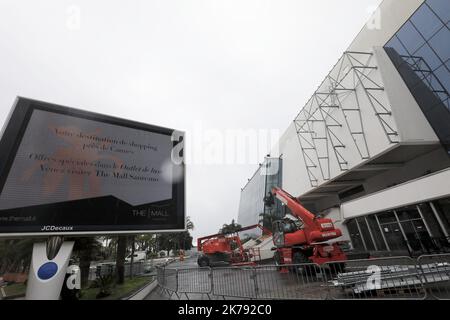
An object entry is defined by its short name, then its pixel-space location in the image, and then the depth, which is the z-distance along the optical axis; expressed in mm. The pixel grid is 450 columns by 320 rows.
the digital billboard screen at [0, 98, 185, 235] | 4012
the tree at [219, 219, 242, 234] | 55281
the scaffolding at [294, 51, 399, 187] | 13844
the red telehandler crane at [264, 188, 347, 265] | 9180
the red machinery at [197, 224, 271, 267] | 16094
